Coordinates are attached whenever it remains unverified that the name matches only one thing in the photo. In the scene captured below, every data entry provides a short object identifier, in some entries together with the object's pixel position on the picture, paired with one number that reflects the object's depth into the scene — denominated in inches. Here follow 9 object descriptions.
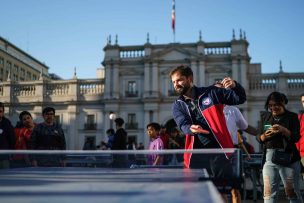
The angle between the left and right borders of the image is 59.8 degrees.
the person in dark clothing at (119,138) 244.6
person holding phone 109.7
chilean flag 989.5
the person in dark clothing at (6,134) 164.0
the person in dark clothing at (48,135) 161.8
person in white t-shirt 124.0
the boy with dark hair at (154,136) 181.2
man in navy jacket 90.6
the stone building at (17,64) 1471.9
